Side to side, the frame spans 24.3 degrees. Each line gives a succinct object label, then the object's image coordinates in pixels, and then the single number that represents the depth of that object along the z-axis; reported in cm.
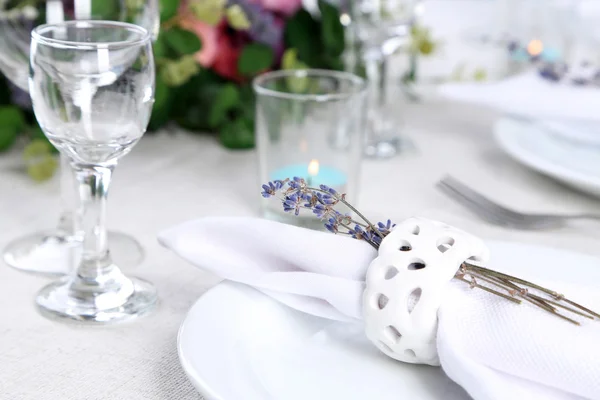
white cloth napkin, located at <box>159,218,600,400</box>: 52
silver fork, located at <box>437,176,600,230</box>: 75
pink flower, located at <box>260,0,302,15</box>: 93
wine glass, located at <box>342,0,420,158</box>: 91
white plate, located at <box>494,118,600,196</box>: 80
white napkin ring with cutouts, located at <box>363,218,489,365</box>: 54
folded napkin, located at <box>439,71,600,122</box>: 89
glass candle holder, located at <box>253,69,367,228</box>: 77
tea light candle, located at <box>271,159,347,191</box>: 78
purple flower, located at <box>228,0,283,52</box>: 92
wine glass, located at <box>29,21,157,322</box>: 60
